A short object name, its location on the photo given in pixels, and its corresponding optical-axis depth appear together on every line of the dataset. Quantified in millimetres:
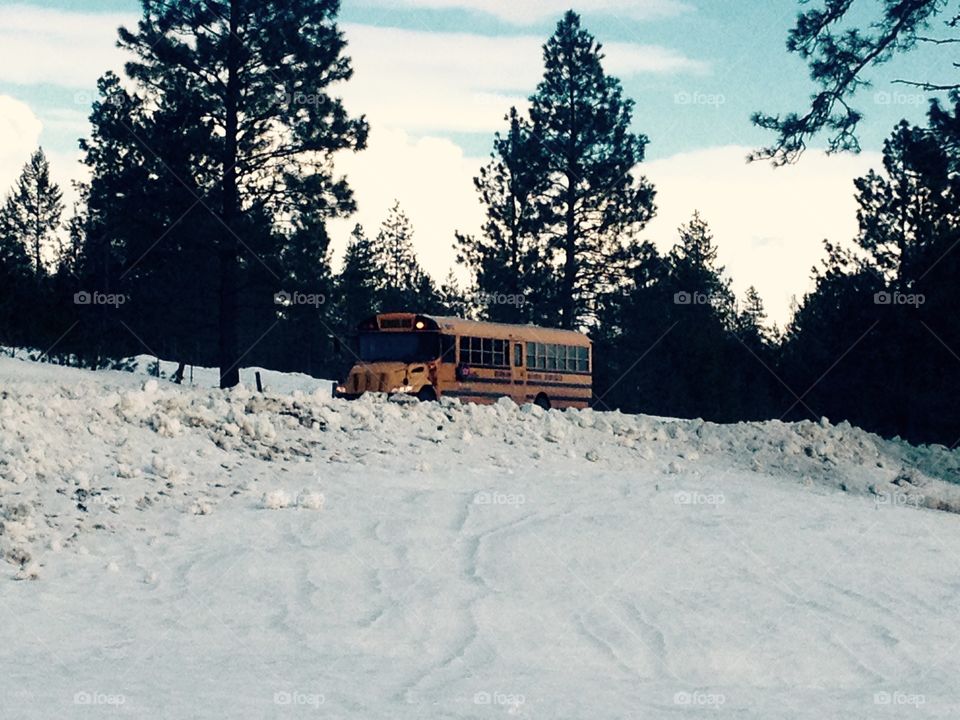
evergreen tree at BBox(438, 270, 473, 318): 68462
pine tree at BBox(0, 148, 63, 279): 91125
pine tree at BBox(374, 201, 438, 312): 76562
